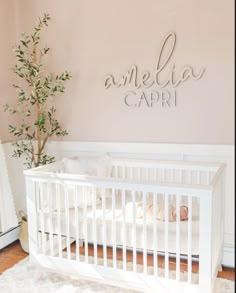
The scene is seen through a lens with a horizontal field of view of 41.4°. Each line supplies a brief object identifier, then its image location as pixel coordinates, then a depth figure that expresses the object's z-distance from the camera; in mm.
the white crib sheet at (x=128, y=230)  2033
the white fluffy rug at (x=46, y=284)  2266
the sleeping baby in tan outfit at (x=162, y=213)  2232
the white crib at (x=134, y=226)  1899
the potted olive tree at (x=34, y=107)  2877
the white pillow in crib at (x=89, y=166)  2721
